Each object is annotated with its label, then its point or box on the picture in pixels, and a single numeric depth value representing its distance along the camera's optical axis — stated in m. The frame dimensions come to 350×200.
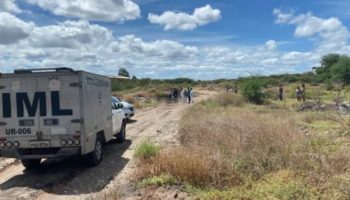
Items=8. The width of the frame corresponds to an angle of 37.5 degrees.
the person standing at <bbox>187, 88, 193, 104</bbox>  52.85
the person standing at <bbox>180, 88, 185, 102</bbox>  57.06
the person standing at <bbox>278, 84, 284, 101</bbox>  49.34
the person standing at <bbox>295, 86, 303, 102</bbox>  44.15
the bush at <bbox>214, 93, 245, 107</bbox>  41.65
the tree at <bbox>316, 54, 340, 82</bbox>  95.31
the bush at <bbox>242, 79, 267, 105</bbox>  45.25
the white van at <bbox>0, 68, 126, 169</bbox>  12.53
